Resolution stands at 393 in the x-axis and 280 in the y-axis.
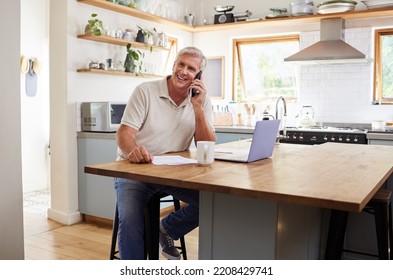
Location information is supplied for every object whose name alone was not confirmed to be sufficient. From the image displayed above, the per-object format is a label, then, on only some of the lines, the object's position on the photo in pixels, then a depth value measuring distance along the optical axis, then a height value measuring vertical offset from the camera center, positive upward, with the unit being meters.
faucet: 3.18 -0.06
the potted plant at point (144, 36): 4.69 +0.86
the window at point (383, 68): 4.84 +0.54
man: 2.45 -0.05
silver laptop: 2.07 -0.15
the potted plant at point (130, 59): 4.56 +0.59
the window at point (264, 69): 5.41 +0.60
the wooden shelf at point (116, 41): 4.08 +0.75
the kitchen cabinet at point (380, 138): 4.05 -0.21
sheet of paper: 2.05 -0.22
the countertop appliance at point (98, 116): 4.05 -0.02
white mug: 1.99 -0.17
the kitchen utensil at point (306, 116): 4.97 -0.01
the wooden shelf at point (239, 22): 4.35 +1.09
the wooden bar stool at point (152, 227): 2.22 -0.58
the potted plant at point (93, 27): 4.04 +0.82
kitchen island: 1.49 -0.26
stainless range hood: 4.44 +0.69
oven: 4.22 -0.20
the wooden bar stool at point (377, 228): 2.30 -0.62
